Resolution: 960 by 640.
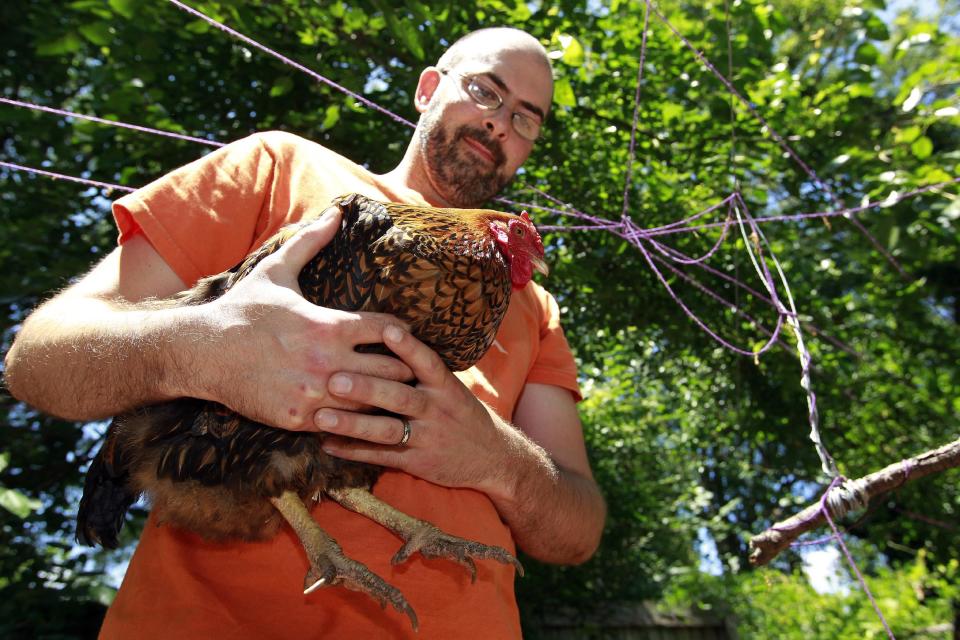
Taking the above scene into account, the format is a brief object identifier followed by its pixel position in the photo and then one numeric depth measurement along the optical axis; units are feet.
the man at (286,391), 3.70
